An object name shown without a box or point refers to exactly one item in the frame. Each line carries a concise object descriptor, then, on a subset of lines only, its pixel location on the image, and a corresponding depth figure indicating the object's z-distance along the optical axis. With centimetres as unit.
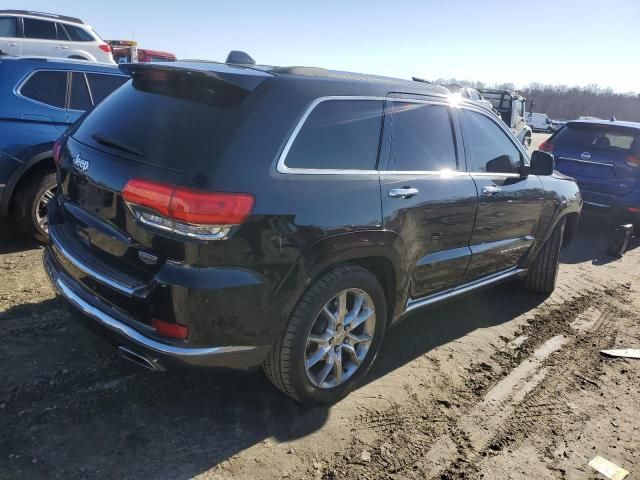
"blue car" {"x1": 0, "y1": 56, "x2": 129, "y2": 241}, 461
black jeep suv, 235
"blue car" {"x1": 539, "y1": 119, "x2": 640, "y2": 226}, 723
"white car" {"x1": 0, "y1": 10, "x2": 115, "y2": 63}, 1179
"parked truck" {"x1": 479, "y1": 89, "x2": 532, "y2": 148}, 1831
